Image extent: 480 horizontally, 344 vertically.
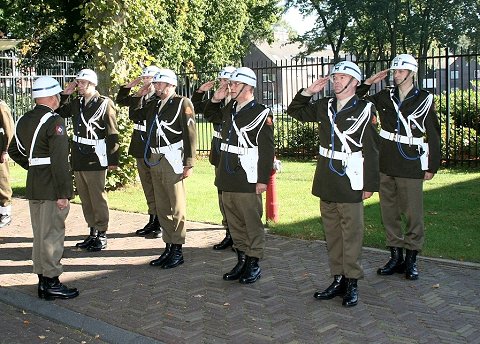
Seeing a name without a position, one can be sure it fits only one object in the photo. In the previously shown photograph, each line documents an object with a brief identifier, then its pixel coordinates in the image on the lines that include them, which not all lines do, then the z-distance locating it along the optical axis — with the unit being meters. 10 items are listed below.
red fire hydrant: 9.43
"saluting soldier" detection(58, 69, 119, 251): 8.48
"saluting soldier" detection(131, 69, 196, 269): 7.54
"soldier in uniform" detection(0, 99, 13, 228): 9.84
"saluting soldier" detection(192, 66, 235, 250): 7.83
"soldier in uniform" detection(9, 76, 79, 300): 6.49
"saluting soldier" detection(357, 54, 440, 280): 6.71
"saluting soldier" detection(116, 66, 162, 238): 8.93
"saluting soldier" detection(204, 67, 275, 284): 6.73
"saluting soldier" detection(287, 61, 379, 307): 6.04
